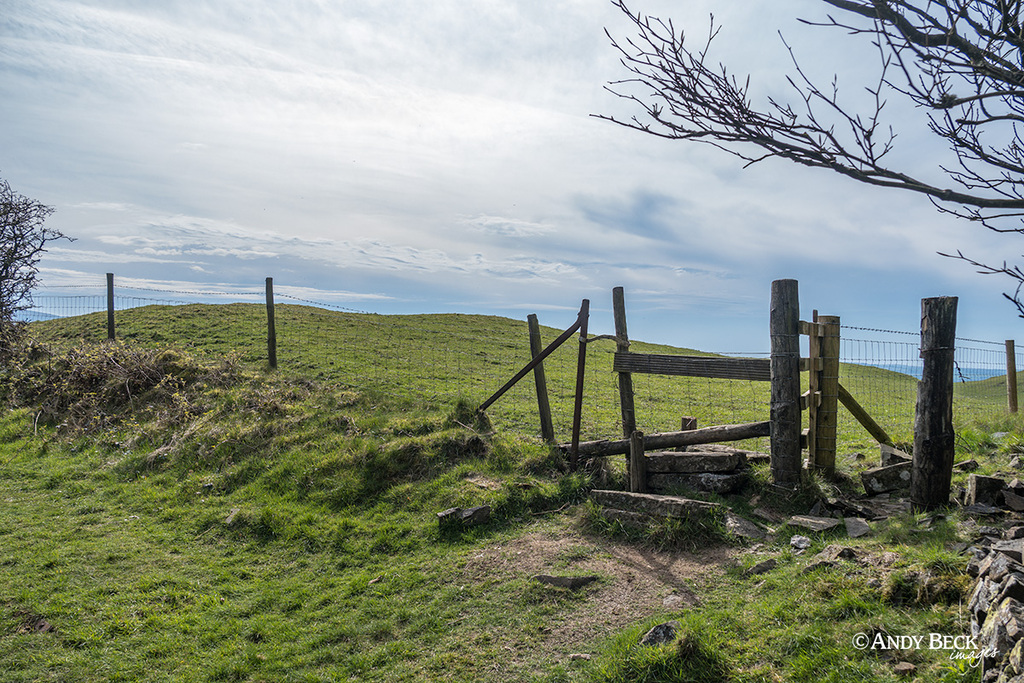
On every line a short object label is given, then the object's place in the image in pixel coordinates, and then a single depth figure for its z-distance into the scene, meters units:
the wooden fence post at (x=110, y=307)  18.69
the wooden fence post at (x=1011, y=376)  14.62
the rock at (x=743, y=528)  6.62
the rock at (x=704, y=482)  7.81
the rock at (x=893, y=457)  7.89
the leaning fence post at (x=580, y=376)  8.95
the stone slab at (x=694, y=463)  7.98
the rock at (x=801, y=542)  6.05
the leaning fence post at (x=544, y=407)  9.74
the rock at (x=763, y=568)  5.79
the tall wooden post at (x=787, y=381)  7.64
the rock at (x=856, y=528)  6.33
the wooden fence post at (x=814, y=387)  8.01
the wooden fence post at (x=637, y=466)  8.05
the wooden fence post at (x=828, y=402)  8.02
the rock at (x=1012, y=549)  4.48
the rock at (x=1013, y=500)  6.25
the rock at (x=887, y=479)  7.71
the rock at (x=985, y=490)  6.48
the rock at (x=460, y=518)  7.82
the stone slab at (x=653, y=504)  6.88
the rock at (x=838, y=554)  5.33
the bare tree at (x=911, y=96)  3.13
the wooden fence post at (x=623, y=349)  9.10
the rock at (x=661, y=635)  4.75
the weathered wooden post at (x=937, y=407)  6.71
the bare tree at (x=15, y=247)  18.97
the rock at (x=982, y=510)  6.18
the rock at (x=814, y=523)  6.51
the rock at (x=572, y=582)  6.13
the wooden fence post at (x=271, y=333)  16.11
